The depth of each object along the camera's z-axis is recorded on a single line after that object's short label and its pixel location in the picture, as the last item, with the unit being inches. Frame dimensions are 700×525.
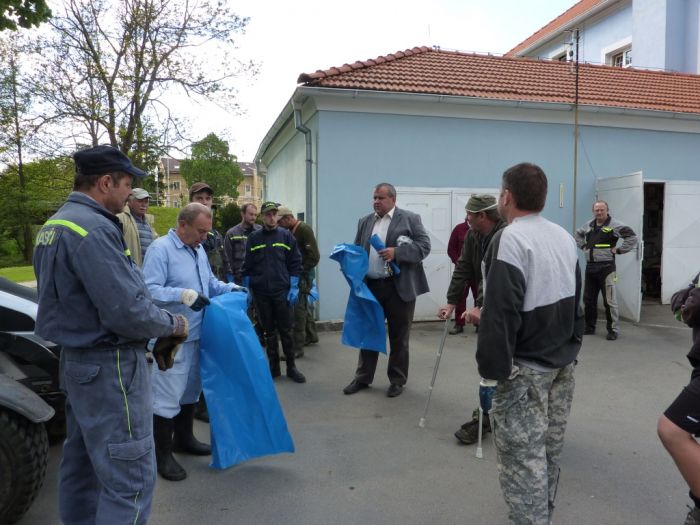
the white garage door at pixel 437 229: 353.1
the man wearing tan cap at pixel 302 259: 265.4
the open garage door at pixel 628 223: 343.0
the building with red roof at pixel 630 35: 687.1
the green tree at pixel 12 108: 588.7
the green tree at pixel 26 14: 262.7
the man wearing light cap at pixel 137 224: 197.8
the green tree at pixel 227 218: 763.4
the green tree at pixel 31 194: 665.0
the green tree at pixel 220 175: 1849.2
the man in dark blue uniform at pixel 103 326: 81.0
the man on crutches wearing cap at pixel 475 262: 148.6
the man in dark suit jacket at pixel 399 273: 199.2
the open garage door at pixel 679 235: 388.2
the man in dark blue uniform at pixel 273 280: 219.9
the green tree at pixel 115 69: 555.8
